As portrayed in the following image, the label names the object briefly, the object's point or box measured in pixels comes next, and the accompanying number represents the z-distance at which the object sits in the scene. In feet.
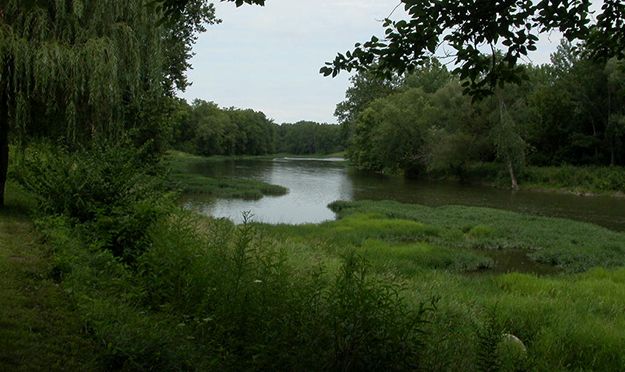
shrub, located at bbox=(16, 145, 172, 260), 24.34
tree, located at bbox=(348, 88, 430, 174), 186.39
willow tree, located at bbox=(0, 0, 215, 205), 34.37
